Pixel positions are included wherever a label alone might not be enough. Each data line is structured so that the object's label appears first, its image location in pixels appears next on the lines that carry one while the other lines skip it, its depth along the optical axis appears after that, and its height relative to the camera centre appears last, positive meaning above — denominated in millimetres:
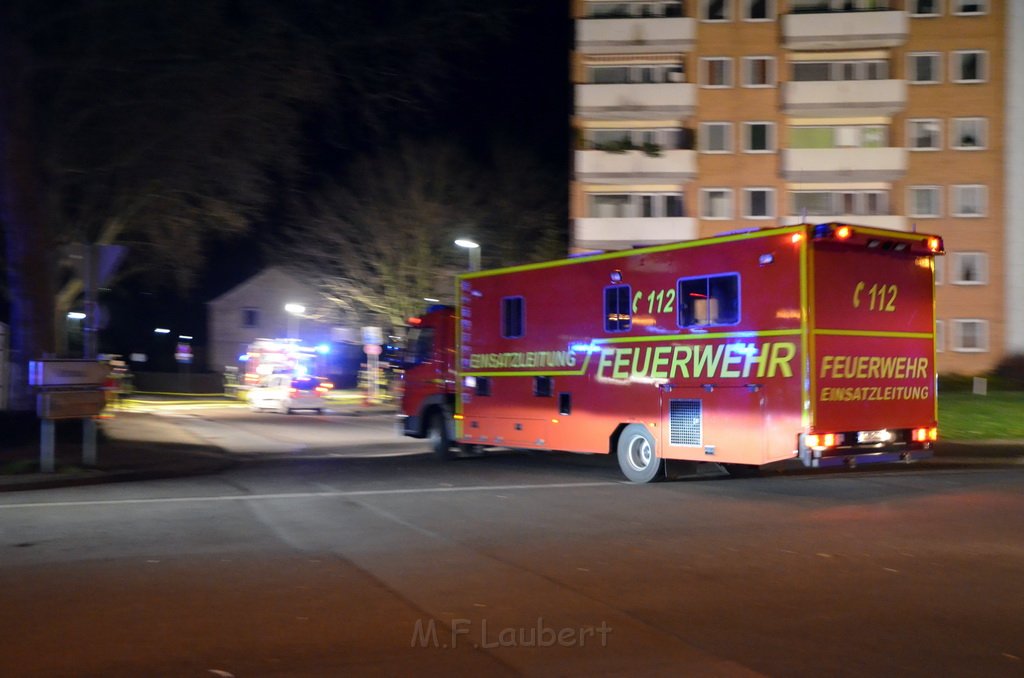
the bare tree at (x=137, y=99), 15672 +4571
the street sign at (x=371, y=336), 37562 +1254
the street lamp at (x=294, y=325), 62200 +2754
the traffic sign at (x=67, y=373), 14586 -88
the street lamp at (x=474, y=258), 35375 +4155
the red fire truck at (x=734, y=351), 12211 +284
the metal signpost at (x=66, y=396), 14594 -424
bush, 41344 +234
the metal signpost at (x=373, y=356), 37844 +545
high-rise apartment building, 41688 +10302
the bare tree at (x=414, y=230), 41562 +5946
